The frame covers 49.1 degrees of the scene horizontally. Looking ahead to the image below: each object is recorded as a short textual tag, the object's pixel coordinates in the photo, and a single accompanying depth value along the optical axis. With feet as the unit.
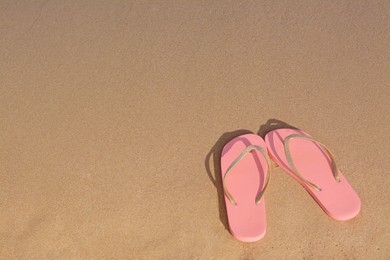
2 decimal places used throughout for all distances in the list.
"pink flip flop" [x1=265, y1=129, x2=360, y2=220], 4.10
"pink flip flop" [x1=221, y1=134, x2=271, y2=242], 4.02
